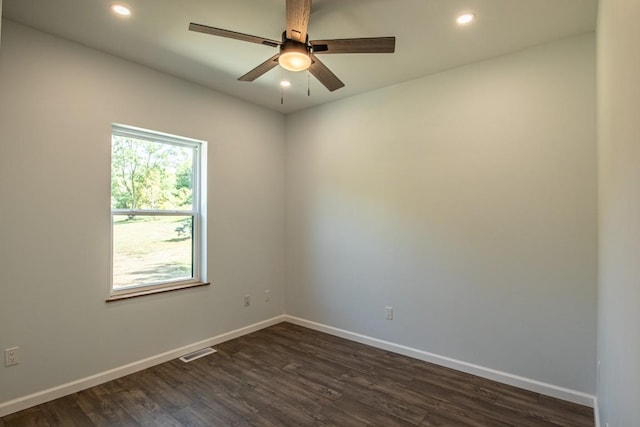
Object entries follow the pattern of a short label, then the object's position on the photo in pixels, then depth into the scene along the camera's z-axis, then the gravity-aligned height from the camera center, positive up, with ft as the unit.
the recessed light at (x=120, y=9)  7.29 +4.72
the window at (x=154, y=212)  10.00 +0.14
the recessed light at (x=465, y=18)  7.56 +4.69
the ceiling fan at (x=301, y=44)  6.21 +3.60
